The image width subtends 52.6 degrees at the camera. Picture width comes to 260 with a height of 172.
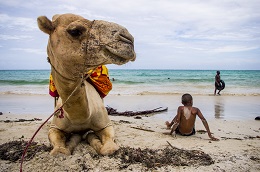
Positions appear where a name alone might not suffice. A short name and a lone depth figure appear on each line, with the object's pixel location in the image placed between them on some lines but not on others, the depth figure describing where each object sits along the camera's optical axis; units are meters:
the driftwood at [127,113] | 8.20
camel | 2.47
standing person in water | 15.93
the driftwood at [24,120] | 6.96
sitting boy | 5.26
